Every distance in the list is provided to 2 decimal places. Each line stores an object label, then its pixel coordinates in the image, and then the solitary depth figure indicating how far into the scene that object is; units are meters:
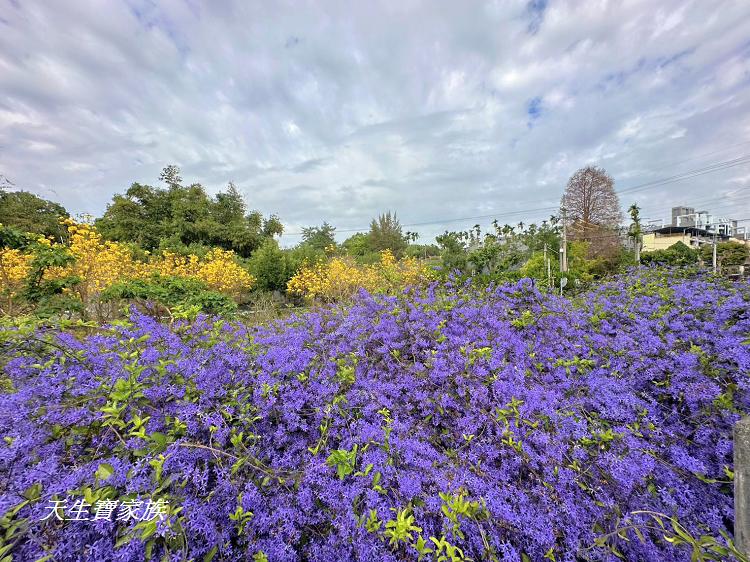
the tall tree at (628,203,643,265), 23.24
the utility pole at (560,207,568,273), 13.95
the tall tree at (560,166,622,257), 22.80
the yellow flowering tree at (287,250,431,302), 8.20
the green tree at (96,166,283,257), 17.56
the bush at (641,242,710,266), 19.96
